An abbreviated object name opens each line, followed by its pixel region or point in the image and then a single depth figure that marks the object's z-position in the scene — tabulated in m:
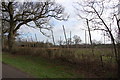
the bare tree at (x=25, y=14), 15.61
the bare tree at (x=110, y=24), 4.94
